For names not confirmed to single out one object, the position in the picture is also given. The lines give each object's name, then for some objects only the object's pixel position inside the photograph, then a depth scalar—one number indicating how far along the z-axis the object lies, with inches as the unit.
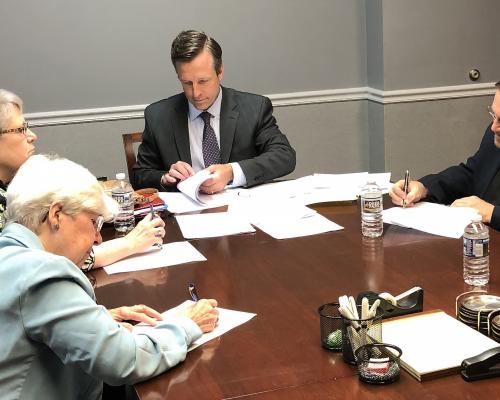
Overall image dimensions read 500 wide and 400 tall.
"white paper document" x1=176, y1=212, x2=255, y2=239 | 101.9
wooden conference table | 57.4
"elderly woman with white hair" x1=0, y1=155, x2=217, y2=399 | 57.9
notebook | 57.7
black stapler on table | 55.9
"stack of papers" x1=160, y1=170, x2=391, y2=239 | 102.4
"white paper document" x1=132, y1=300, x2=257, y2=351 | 67.3
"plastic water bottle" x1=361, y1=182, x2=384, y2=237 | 97.0
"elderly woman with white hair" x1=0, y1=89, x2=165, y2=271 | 96.3
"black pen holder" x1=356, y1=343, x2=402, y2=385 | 56.5
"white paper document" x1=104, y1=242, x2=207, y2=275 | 90.3
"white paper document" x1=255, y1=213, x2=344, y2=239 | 99.3
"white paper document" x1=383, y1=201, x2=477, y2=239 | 96.0
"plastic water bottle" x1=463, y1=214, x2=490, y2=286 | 77.2
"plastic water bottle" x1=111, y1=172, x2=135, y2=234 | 108.1
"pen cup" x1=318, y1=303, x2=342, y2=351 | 62.7
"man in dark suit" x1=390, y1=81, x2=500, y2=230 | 108.1
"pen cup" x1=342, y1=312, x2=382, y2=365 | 59.9
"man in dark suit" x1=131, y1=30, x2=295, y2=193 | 129.9
